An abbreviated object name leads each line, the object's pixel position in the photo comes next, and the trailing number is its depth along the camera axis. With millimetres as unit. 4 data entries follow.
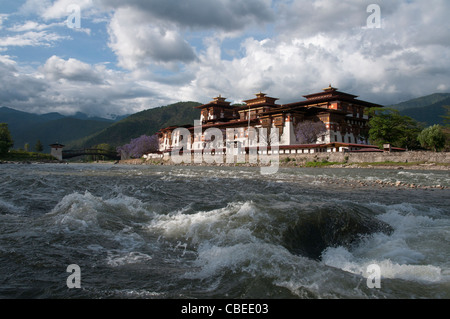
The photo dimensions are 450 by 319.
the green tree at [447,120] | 55812
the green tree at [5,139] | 88081
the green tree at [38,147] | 148250
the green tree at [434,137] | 53969
